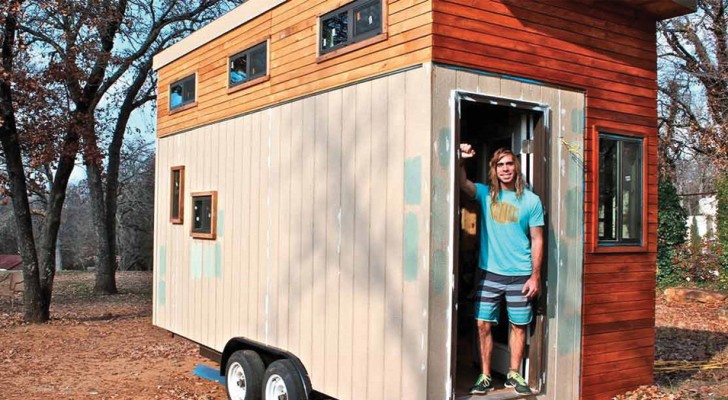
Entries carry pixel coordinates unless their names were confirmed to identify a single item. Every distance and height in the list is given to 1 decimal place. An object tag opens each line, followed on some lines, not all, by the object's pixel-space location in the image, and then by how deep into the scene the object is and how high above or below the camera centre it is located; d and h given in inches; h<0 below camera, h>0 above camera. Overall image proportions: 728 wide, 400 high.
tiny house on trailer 172.2 +3.8
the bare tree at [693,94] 633.9 +121.0
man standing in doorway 185.2 -15.7
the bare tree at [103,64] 518.3 +116.4
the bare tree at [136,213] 1154.5 -27.5
